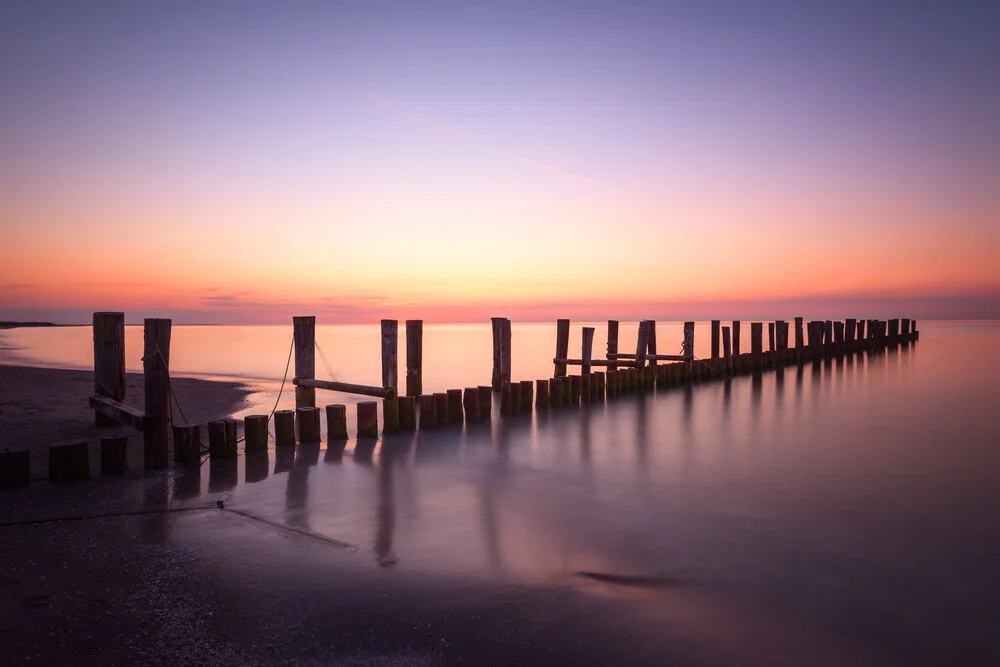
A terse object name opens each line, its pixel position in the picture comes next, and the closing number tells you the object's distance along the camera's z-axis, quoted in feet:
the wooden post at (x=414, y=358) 38.99
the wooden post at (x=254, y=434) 27.37
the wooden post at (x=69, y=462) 21.07
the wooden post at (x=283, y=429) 28.55
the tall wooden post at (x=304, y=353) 34.19
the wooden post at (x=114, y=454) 22.38
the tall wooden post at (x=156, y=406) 23.85
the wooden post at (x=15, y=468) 20.29
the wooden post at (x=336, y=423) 31.12
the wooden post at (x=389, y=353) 33.81
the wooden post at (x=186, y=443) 24.64
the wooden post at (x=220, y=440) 25.72
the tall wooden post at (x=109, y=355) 28.35
